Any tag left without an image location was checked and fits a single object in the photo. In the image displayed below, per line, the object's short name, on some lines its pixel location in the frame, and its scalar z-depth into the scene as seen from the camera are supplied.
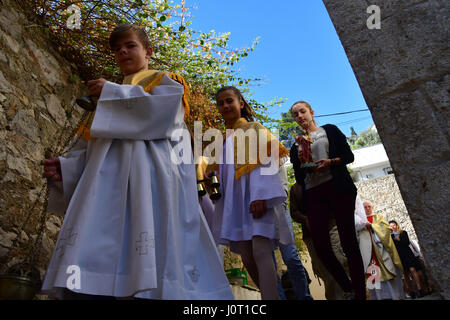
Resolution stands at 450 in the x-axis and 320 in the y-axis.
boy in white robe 1.61
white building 37.06
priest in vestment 5.25
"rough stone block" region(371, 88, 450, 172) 1.63
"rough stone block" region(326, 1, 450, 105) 1.74
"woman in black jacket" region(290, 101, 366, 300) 2.78
